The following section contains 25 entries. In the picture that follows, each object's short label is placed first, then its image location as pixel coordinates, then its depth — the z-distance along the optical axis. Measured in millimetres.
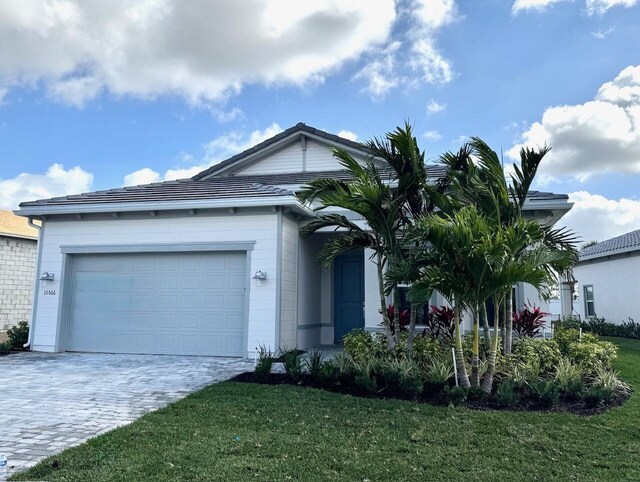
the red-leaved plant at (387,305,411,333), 9422
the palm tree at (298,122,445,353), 7070
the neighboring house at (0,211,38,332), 15383
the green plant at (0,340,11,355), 10660
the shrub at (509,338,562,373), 7230
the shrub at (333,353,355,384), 6816
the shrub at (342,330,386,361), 7656
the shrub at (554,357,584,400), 6035
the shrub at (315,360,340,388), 6789
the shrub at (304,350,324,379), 6980
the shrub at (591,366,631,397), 6232
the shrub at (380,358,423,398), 6203
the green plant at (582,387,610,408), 5801
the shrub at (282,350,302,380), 7172
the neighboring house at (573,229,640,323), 17359
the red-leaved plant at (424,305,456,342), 8586
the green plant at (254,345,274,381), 7299
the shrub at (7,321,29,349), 11047
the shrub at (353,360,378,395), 6367
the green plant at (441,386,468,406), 5878
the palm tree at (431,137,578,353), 6914
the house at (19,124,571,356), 10023
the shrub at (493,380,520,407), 5785
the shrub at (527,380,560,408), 5734
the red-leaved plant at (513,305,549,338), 9219
